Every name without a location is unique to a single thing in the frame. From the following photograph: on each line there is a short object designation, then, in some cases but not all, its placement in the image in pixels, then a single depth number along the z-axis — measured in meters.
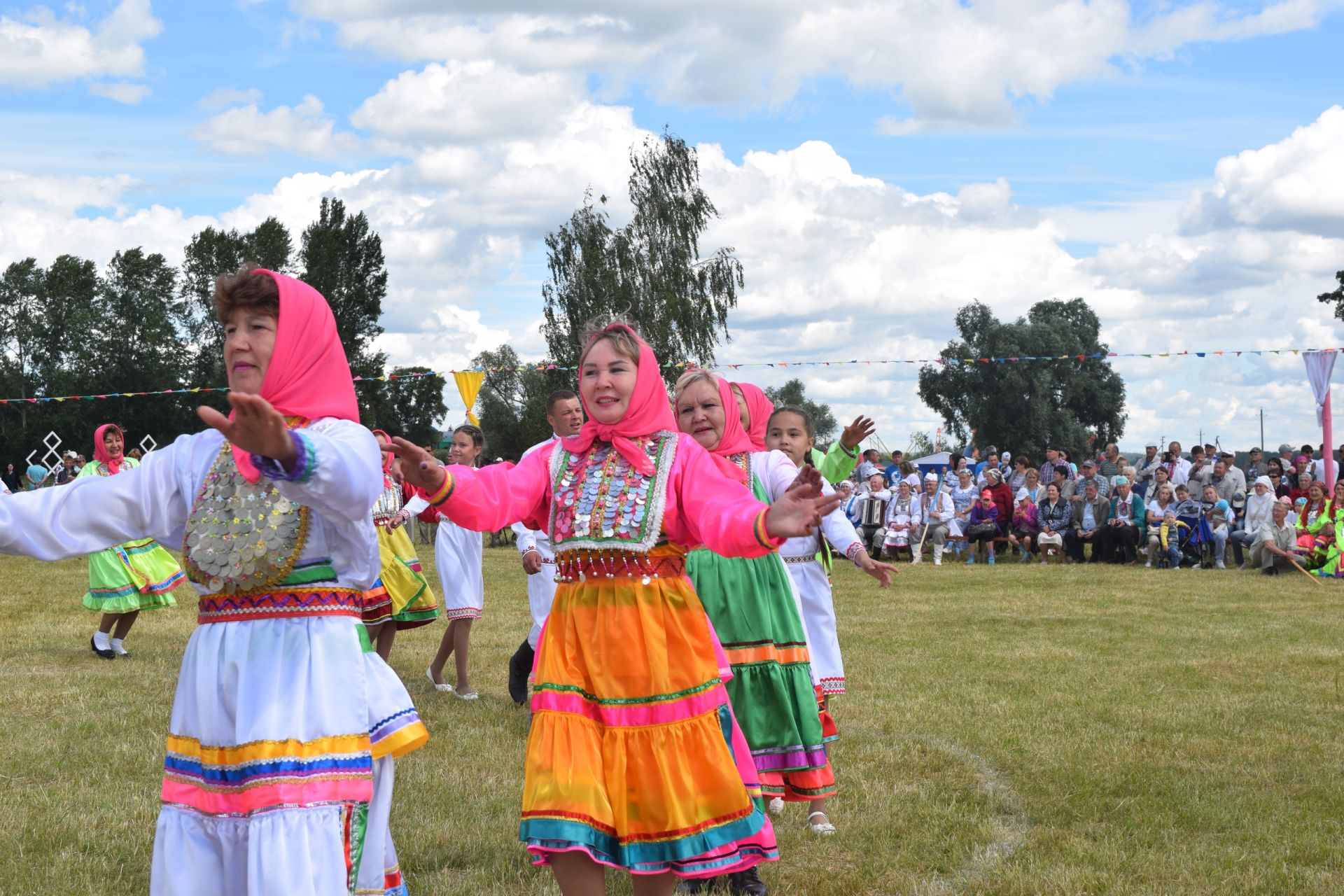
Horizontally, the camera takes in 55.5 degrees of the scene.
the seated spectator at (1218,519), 20.31
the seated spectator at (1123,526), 21.03
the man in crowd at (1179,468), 21.70
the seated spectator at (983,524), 22.31
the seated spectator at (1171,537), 20.27
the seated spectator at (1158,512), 20.52
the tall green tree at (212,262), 62.34
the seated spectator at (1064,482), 21.91
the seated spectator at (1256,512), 19.41
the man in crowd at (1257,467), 21.81
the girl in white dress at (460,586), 9.49
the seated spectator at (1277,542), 18.91
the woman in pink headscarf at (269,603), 3.17
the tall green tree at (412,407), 60.28
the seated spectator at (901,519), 22.62
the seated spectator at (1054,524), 21.78
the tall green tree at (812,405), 71.06
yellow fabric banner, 25.89
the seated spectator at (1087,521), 21.45
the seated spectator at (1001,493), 22.81
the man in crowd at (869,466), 24.69
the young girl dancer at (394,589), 9.11
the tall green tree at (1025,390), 59.12
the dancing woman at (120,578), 10.88
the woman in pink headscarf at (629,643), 3.91
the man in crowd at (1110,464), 22.66
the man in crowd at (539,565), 7.75
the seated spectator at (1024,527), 22.23
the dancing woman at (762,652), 5.69
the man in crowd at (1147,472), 21.22
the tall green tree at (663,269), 41.09
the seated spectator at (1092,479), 21.70
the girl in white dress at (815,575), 6.56
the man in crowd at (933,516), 22.56
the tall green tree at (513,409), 51.34
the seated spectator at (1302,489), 20.50
